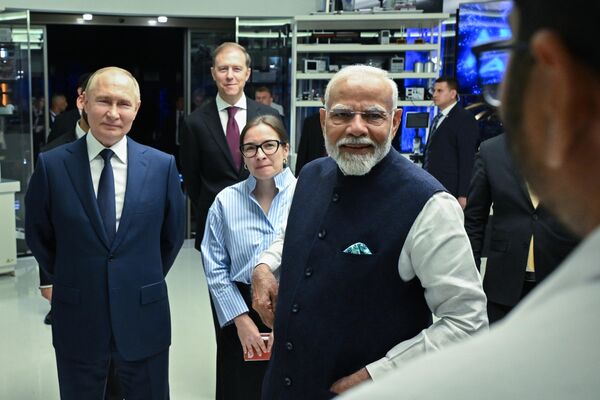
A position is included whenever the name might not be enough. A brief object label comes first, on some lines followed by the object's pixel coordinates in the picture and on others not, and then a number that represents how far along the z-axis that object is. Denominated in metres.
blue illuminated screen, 9.02
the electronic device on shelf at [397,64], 8.36
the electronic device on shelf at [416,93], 8.30
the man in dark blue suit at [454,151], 6.90
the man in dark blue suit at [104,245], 3.02
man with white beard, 1.91
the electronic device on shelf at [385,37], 8.33
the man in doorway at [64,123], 5.72
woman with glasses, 3.02
